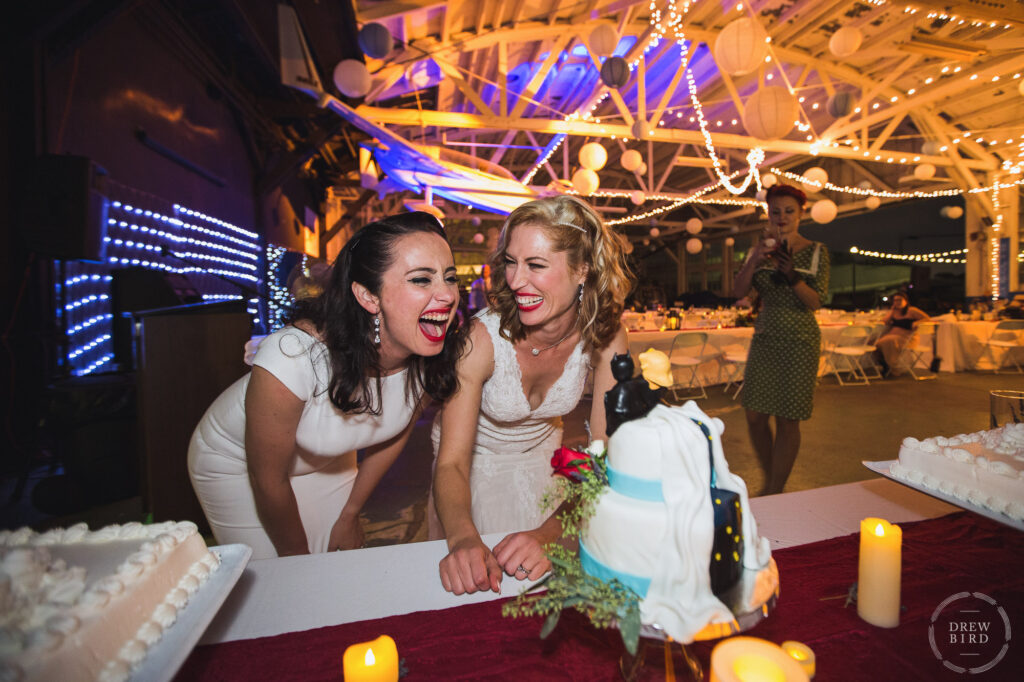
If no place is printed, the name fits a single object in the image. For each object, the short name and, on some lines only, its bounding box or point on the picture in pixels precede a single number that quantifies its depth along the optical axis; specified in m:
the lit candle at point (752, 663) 0.57
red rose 0.79
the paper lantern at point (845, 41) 4.94
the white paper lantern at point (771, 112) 5.05
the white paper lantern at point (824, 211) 9.60
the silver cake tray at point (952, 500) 1.06
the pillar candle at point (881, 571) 0.87
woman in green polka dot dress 2.80
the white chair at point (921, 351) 8.48
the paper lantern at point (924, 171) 8.78
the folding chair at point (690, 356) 6.48
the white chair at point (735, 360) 6.95
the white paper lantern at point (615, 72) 5.29
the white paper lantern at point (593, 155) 7.28
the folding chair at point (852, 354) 7.41
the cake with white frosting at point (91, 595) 0.60
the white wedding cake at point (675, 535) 0.66
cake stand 0.65
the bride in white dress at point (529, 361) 1.69
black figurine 0.72
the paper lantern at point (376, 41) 4.43
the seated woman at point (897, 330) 8.00
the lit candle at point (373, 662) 0.72
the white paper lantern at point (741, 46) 4.27
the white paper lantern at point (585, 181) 7.77
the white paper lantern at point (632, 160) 8.17
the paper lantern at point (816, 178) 8.41
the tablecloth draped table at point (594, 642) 0.81
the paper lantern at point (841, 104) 6.48
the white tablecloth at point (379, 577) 0.98
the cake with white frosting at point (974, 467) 1.10
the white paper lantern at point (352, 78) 4.95
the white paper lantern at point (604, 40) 5.18
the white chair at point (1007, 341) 8.07
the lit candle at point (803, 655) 0.67
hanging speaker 3.18
